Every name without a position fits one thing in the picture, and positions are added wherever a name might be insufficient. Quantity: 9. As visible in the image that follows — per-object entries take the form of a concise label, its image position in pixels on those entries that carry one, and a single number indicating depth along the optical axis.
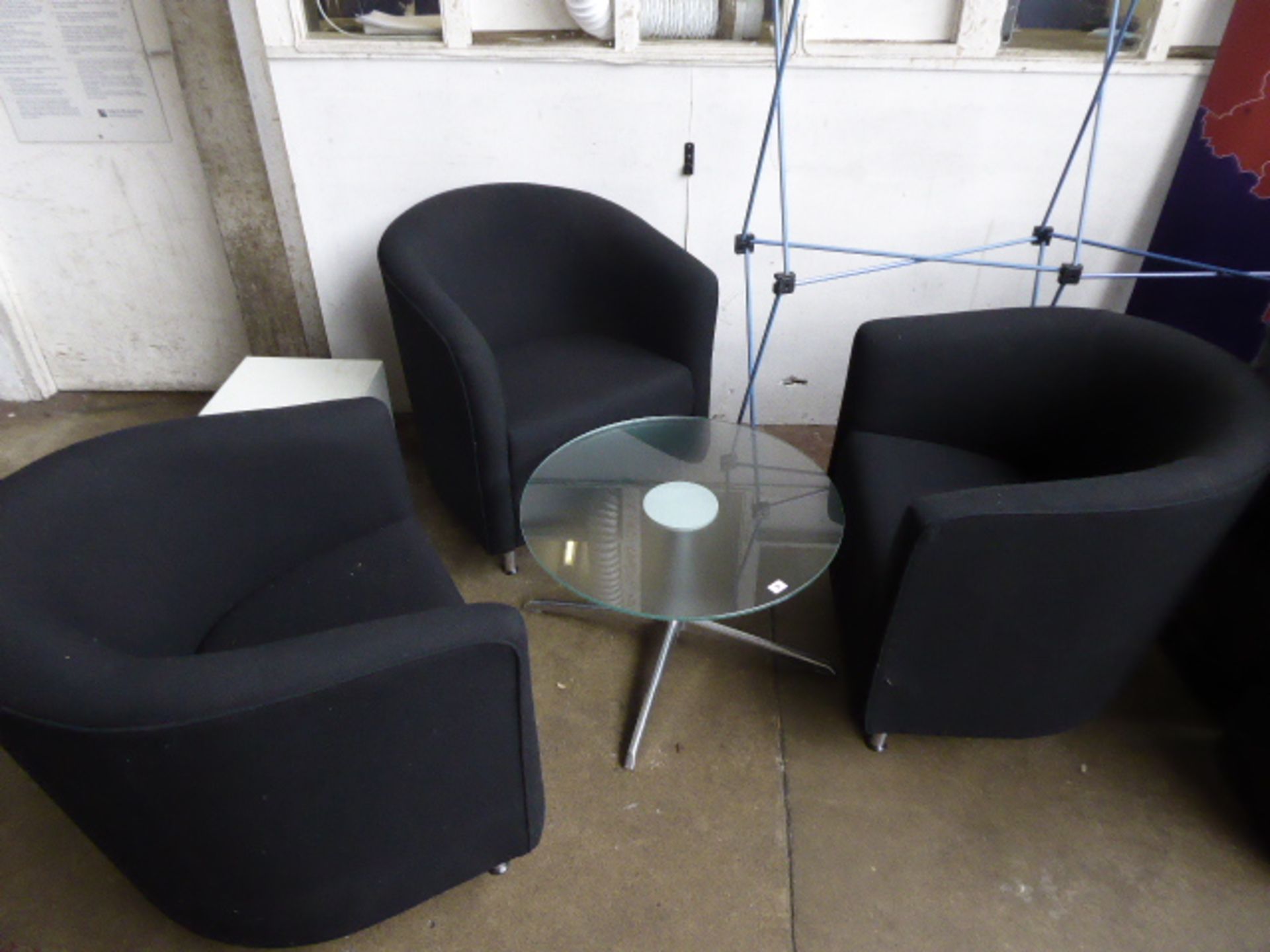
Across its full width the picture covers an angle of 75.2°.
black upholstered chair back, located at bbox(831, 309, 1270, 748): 1.35
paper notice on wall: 2.30
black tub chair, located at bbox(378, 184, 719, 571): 1.93
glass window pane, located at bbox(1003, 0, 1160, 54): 2.32
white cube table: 2.27
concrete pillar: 2.24
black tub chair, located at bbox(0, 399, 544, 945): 0.97
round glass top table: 1.59
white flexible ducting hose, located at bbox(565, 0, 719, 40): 2.24
